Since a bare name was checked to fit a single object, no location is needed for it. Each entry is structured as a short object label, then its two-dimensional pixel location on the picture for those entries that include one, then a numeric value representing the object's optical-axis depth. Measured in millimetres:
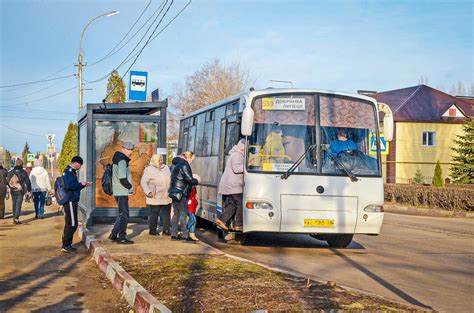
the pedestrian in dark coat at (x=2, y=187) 20891
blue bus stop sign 23281
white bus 12000
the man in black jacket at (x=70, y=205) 12031
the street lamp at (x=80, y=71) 36694
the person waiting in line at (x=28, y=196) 28883
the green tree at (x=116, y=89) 43969
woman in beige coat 13469
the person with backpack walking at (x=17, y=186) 19250
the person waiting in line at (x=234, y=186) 12422
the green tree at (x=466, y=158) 39584
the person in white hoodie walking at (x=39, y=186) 21125
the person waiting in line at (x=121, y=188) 12359
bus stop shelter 16062
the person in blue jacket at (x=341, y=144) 12234
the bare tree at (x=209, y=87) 61438
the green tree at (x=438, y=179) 43772
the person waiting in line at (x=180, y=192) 13164
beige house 56000
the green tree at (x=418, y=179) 50562
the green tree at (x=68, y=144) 41812
